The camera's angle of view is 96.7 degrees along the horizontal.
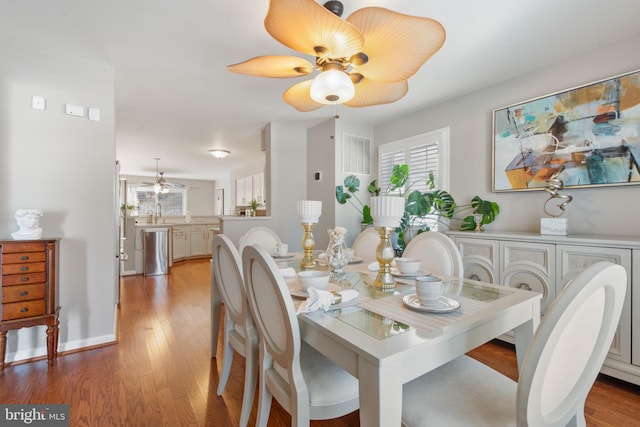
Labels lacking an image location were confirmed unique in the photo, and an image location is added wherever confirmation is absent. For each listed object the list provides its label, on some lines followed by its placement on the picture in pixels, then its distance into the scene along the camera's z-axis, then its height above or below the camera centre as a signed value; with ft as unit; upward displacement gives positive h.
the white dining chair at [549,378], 2.31 -1.58
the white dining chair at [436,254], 5.90 -0.90
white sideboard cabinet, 5.80 -1.22
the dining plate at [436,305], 3.60 -1.21
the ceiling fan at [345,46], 3.97 +2.70
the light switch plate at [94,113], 7.79 +2.72
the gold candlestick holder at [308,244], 7.01 -0.76
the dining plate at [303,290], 4.21 -1.22
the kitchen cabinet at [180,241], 21.40 -2.18
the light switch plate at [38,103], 7.17 +2.78
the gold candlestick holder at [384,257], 4.89 -0.77
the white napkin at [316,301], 3.66 -1.15
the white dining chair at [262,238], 8.25 -0.75
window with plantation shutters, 10.55 +2.23
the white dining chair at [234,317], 4.73 -1.87
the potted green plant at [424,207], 9.17 +0.23
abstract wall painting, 6.64 +2.02
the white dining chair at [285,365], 3.36 -2.13
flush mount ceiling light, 17.10 +3.67
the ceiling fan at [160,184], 24.44 +2.66
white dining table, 2.63 -1.30
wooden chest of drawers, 6.28 -1.70
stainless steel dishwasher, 16.80 -2.28
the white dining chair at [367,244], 8.07 -0.91
